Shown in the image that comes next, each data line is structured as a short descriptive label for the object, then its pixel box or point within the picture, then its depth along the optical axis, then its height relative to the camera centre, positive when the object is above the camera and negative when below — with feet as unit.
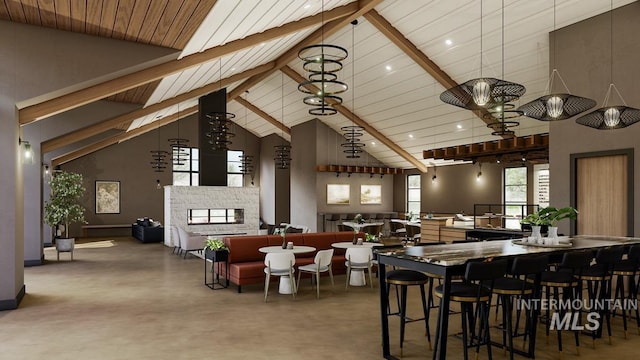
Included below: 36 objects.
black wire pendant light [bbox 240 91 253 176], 59.82 +5.02
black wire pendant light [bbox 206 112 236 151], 31.12 +4.11
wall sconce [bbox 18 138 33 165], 23.81 +1.83
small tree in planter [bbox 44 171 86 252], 32.19 -1.44
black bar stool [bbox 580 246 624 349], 14.37 -3.06
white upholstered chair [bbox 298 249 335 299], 21.13 -3.91
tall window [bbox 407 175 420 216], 52.47 -1.23
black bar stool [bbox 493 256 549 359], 12.28 -2.97
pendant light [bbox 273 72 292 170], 41.80 +3.52
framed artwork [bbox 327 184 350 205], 51.29 -1.19
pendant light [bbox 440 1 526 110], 14.33 +3.11
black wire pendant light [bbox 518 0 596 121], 15.49 +2.77
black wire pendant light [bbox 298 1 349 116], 16.24 +4.47
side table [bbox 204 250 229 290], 22.74 -4.43
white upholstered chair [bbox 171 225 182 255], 35.91 -4.80
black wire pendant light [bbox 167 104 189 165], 56.19 +5.20
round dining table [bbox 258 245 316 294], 21.45 -4.64
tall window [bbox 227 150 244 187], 62.18 +2.44
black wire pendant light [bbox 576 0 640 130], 17.42 +2.64
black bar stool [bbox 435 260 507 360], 11.27 -2.94
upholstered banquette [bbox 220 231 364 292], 22.26 -3.76
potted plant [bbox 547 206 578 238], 15.78 -1.15
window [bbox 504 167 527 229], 40.98 -0.62
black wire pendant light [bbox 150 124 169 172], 54.99 +3.06
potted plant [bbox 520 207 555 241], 15.97 -1.37
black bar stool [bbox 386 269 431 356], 13.29 -2.96
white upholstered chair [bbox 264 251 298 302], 20.29 -3.75
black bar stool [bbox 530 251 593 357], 13.39 -3.07
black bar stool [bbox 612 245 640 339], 15.34 -3.04
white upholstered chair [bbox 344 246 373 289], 22.81 -3.94
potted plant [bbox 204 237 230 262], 22.70 -3.44
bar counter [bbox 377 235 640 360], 11.10 -2.14
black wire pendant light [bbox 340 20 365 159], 32.70 +7.88
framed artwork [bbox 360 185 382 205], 53.52 -1.26
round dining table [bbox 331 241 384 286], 23.61 -4.98
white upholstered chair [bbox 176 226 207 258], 33.76 -4.46
